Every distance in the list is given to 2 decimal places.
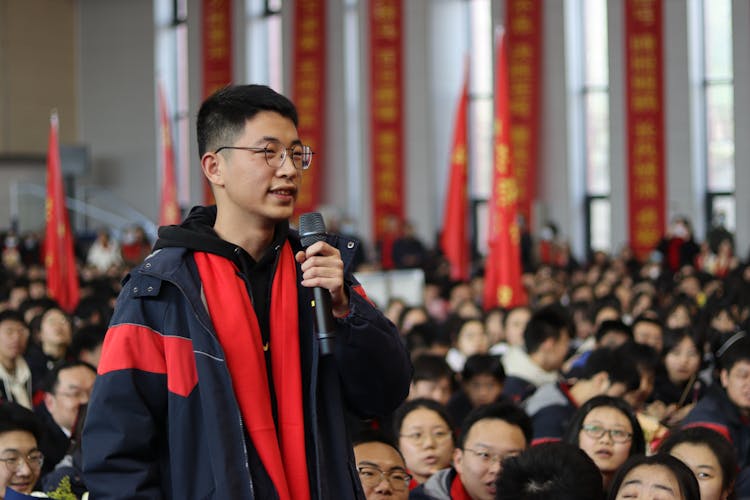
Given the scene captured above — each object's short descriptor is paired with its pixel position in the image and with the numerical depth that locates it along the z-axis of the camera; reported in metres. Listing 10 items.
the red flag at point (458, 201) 9.65
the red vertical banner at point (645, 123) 14.05
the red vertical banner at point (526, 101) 14.82
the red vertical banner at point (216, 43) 18.11
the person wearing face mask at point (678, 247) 12.02
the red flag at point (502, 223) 8.36
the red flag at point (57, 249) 9.45
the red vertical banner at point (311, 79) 16.81
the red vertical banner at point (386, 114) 16.00
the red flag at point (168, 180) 10.24
